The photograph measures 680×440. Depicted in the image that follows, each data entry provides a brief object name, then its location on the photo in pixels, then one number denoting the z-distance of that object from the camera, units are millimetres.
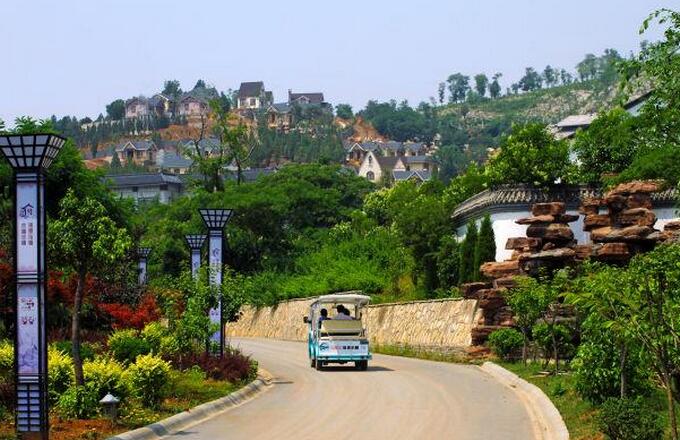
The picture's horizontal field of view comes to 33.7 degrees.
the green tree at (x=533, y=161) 46375
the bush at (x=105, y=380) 19141
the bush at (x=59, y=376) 20109
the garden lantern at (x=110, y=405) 18267
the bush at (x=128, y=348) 26375
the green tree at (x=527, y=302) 29406
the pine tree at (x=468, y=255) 45656
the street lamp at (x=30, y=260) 15727
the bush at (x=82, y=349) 25286
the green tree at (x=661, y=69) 16969
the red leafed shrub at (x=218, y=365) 27672
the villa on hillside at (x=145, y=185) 173875
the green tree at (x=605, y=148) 46062
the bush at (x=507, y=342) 35062
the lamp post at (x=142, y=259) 51091
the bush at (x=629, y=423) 14758
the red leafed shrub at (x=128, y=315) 37031
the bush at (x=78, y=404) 18484
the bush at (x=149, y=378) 20531
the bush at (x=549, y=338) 29359
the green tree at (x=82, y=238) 19688
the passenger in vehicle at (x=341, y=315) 35312
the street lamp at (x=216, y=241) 31531
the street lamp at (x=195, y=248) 36406
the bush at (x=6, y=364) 21984
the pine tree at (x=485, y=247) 44281
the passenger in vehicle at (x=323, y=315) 35469
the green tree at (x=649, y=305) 12883
